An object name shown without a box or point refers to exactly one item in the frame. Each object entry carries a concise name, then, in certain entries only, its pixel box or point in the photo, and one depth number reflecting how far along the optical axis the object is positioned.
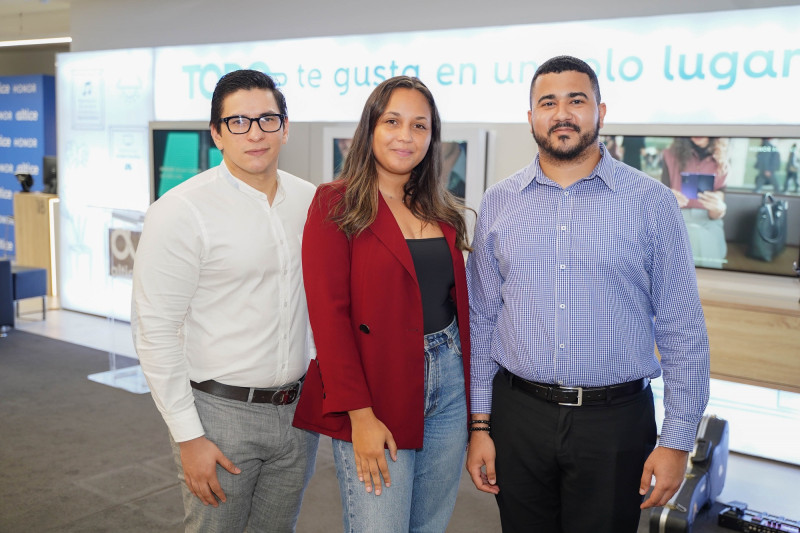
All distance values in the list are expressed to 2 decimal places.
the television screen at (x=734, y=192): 4.35
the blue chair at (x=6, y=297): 7.23
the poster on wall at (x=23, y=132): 11.93
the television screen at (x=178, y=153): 6.96
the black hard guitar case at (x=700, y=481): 3.15
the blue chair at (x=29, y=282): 7.51
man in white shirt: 1.93
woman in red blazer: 1.86
